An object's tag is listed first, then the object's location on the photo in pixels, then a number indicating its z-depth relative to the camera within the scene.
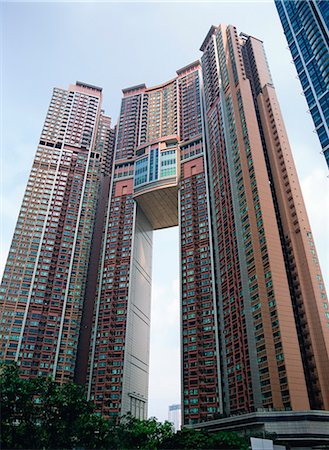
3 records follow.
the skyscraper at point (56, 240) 98.88
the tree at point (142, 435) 57.07
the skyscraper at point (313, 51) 89.00
